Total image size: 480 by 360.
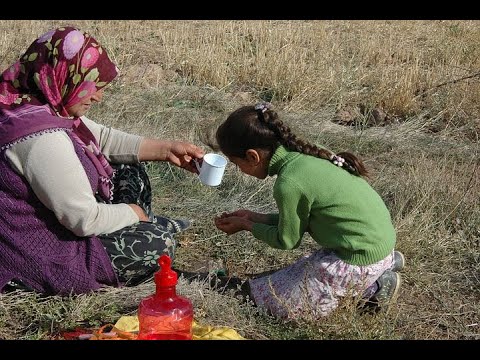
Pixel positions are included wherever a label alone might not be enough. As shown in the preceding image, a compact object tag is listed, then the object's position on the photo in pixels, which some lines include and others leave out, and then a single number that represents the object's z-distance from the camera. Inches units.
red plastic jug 104.0
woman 109.3
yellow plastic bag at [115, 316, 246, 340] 106.6
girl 109.7
